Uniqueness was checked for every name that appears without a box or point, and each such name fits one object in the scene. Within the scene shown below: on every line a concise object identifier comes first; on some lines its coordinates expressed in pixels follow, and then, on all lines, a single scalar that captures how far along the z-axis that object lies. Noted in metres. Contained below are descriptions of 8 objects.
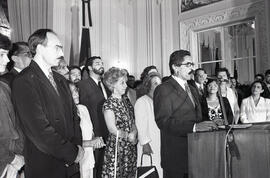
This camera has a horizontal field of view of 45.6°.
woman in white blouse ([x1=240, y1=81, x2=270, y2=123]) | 4.81
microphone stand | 1.61
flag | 7.31
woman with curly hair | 3.16
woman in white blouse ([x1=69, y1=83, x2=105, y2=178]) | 3.24
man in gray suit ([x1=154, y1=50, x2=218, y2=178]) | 2.35
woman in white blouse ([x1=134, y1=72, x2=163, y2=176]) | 3.54
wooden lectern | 1.47
